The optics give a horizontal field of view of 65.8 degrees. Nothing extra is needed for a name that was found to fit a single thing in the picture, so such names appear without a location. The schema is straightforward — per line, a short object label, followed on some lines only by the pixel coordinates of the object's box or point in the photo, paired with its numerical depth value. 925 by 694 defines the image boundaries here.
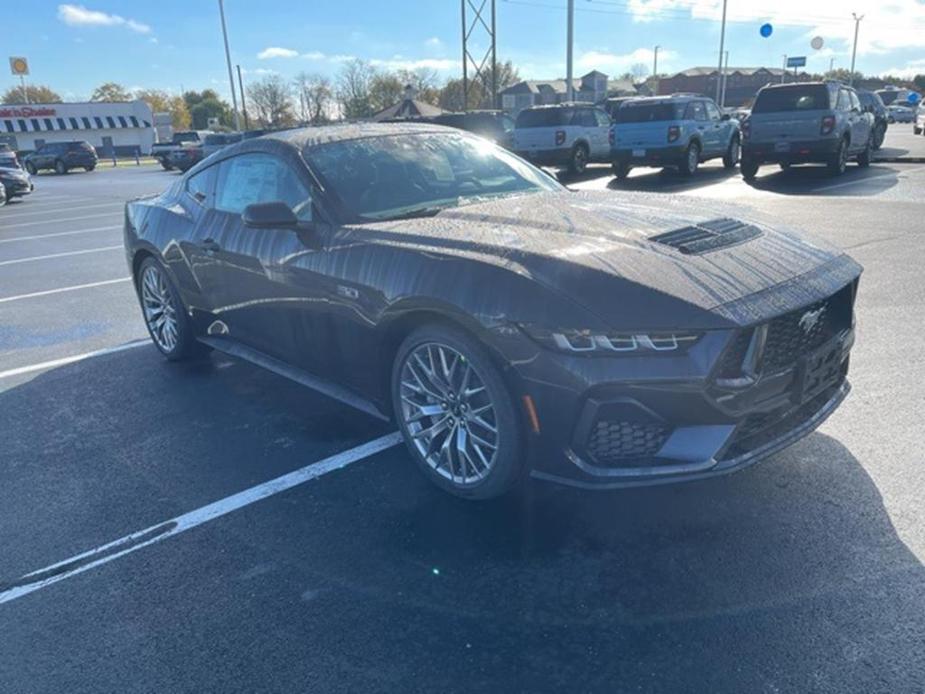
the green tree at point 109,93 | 102.58
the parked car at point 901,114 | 43.60
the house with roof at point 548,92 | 63.69
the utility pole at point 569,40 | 26.77
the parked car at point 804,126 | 14.34
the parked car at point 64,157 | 38.00
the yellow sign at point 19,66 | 56.05
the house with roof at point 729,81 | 81.82
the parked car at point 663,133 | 16.39
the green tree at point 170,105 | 98.81
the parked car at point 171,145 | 35.24
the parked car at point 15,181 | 22.33
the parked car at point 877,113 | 19.09
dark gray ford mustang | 2.69
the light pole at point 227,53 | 46.91
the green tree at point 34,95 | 89.62
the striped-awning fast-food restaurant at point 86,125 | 60.72
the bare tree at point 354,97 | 68.38
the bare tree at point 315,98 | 75.31
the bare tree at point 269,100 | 76.31
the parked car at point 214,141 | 30.16
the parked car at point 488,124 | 20.91
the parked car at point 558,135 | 18.62
